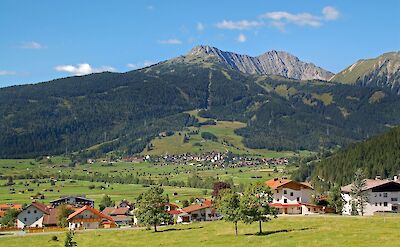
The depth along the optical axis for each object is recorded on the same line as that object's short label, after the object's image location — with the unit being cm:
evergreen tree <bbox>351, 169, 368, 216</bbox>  10560
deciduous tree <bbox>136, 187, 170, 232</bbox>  8881
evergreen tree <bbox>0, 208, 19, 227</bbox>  13538
